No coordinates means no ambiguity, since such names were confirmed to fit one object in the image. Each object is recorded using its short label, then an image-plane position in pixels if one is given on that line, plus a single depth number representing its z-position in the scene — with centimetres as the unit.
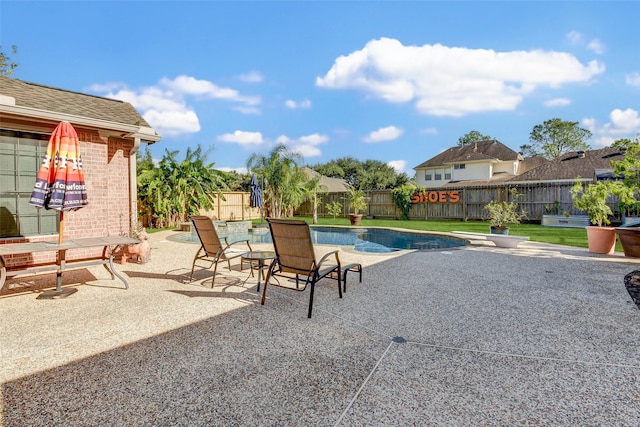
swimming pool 1119
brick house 597
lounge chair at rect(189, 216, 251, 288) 532
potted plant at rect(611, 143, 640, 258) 744
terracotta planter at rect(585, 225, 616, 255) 810
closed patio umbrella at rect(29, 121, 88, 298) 451
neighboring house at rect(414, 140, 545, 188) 3159
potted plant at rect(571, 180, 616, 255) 815
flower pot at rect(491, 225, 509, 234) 1021
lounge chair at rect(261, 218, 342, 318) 409
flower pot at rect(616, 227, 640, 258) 742
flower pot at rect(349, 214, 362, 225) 1750
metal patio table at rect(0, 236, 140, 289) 425
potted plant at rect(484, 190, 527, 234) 1024
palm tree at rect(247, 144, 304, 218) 1683
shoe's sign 2014
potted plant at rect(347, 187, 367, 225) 1845
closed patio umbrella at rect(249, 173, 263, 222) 1675
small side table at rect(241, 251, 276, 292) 503
